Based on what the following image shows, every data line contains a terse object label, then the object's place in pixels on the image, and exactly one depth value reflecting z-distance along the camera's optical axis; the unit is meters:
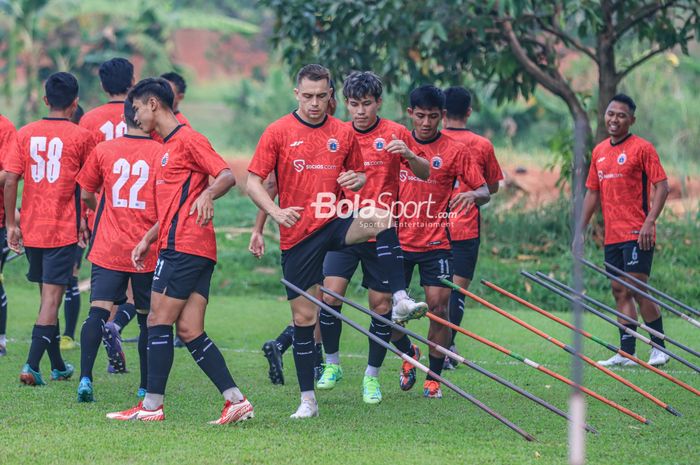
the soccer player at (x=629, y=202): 19.33
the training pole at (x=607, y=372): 14.20
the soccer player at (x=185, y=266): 13.51
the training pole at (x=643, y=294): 15.73
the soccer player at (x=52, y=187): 16.72
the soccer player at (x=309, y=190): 14.15
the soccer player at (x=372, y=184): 15.87
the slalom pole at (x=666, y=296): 16.19
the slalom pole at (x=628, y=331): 15.05
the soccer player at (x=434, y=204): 16.25
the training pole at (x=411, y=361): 12.95
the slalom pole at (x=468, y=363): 13.14
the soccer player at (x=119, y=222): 15.33
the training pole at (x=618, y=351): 14.56
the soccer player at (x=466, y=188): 18.72
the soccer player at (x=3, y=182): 17.27
